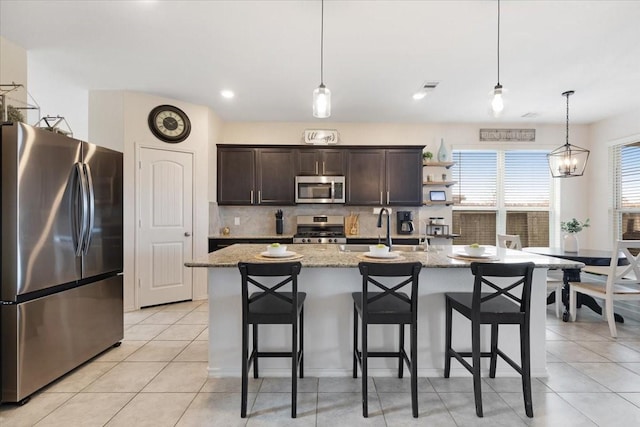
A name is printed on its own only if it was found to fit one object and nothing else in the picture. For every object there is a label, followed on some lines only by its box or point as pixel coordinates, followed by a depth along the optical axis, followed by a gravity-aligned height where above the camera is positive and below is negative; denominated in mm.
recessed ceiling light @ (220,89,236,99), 3840 +1478
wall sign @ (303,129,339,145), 4883 +1188
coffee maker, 4902 -141
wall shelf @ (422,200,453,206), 4941 +157
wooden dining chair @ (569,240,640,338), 3039 -680
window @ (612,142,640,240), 4461 +329
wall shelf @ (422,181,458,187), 4902 +468
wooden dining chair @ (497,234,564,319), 3635 -803
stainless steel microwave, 4723 +388
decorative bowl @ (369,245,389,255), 2182 -262
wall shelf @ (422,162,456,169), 4922 +769
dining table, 3342 -529
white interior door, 3920 -163
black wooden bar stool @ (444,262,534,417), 1856 -606
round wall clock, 3967 +1153
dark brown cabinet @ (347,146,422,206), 4793 +576
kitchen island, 2320 -859
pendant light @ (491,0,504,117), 2215 +796
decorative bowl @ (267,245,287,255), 2215 -263
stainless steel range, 4725 -203
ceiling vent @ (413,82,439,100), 3580 +1458
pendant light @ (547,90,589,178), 3559 +591
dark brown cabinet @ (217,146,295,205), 4758 +559
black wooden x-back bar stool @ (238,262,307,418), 1850 -590
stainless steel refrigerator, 1932 -297
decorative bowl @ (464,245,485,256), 2249 -273
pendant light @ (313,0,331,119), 2211 +783
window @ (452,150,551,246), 5195 +298
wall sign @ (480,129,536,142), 5102 +1266
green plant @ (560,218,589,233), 3845 -170
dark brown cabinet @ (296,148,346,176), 4785 +787
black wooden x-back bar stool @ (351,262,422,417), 1840 -588
